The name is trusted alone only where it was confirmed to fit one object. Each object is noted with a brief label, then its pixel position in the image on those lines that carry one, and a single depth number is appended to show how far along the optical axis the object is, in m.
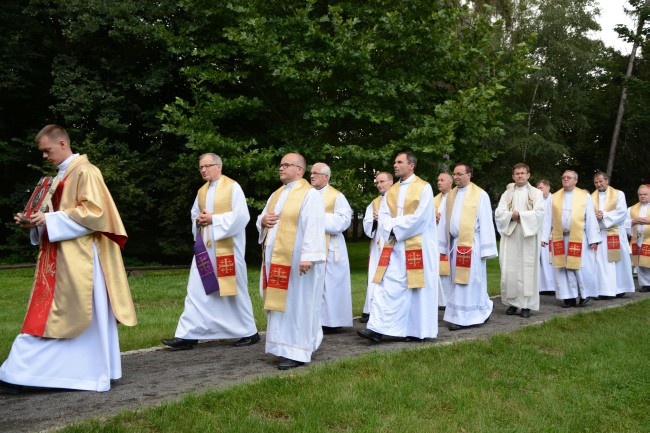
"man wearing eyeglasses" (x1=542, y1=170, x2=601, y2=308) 11.75
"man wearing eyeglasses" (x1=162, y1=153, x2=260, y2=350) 7.74
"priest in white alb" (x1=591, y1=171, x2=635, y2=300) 13.05
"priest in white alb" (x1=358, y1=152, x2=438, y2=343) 8.02
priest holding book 5.61
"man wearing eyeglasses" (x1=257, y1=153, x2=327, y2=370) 6.71
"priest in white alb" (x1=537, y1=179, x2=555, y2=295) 13.28
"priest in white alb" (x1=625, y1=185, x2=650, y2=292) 14.84
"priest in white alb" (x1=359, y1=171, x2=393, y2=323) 9.68
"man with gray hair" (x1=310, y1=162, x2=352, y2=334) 8.94
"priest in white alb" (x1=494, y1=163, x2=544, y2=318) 10.33
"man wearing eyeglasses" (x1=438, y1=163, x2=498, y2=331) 9.40
